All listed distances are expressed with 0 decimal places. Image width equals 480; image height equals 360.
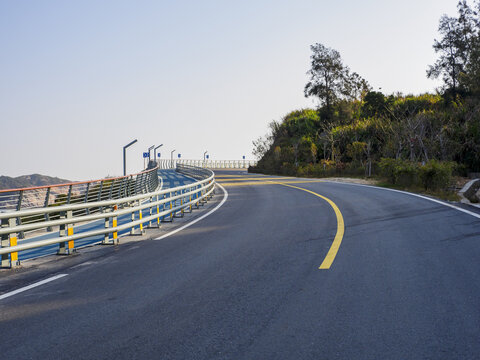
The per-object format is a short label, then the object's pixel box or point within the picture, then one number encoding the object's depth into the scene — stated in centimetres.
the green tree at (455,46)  4822
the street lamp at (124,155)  3016
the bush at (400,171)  2311
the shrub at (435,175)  2055
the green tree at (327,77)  5912
